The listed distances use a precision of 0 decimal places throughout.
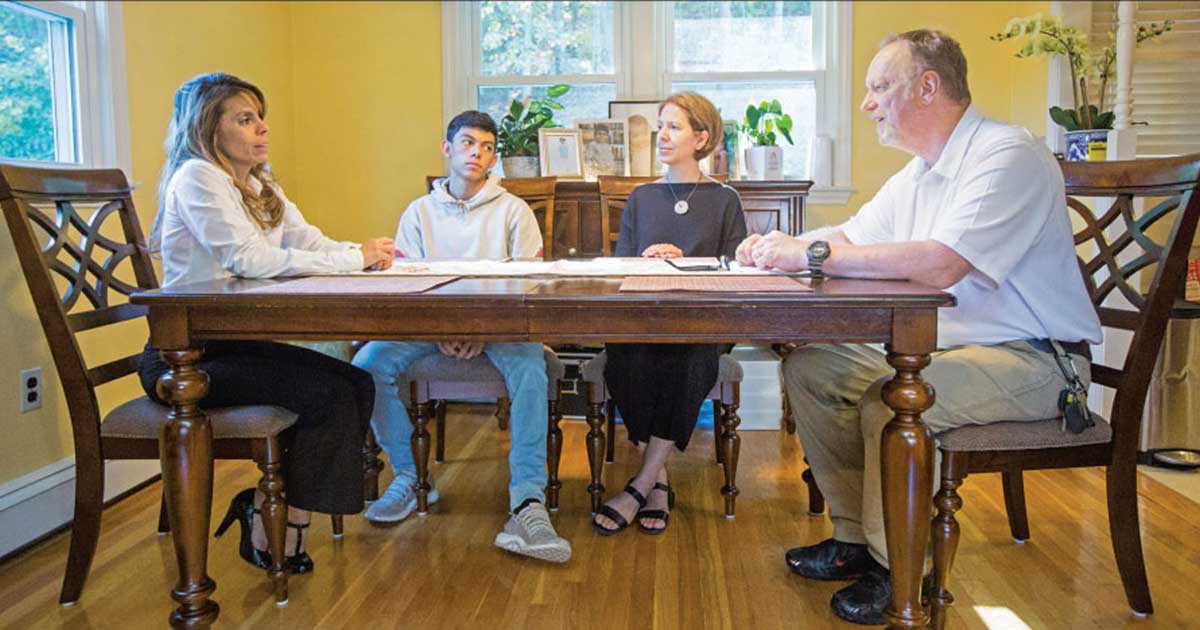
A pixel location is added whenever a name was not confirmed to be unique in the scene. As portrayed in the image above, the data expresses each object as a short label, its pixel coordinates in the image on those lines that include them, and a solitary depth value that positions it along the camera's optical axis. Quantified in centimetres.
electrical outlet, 239
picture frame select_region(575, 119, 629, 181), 396
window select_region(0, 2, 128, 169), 254
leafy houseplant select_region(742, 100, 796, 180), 385
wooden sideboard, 371
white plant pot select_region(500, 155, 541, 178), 392
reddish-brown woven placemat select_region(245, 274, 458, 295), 169
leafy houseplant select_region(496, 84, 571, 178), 392
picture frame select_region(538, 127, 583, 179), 388
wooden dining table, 157
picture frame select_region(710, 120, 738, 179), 390
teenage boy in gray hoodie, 231
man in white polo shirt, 171
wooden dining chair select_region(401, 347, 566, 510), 243
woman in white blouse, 196
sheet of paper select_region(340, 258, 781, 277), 204
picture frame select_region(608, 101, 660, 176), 396
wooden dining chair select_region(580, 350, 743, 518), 246
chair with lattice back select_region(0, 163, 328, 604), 185
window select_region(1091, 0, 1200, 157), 355
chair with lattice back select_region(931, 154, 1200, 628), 169
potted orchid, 312
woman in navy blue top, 238
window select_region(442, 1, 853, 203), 408
